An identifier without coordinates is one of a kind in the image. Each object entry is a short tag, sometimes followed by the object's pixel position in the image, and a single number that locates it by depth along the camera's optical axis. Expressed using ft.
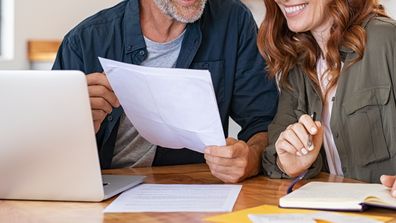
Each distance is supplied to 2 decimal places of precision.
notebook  5.29
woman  7.07
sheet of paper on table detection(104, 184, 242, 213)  5.44
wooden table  5.23
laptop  5.28
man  7.60
